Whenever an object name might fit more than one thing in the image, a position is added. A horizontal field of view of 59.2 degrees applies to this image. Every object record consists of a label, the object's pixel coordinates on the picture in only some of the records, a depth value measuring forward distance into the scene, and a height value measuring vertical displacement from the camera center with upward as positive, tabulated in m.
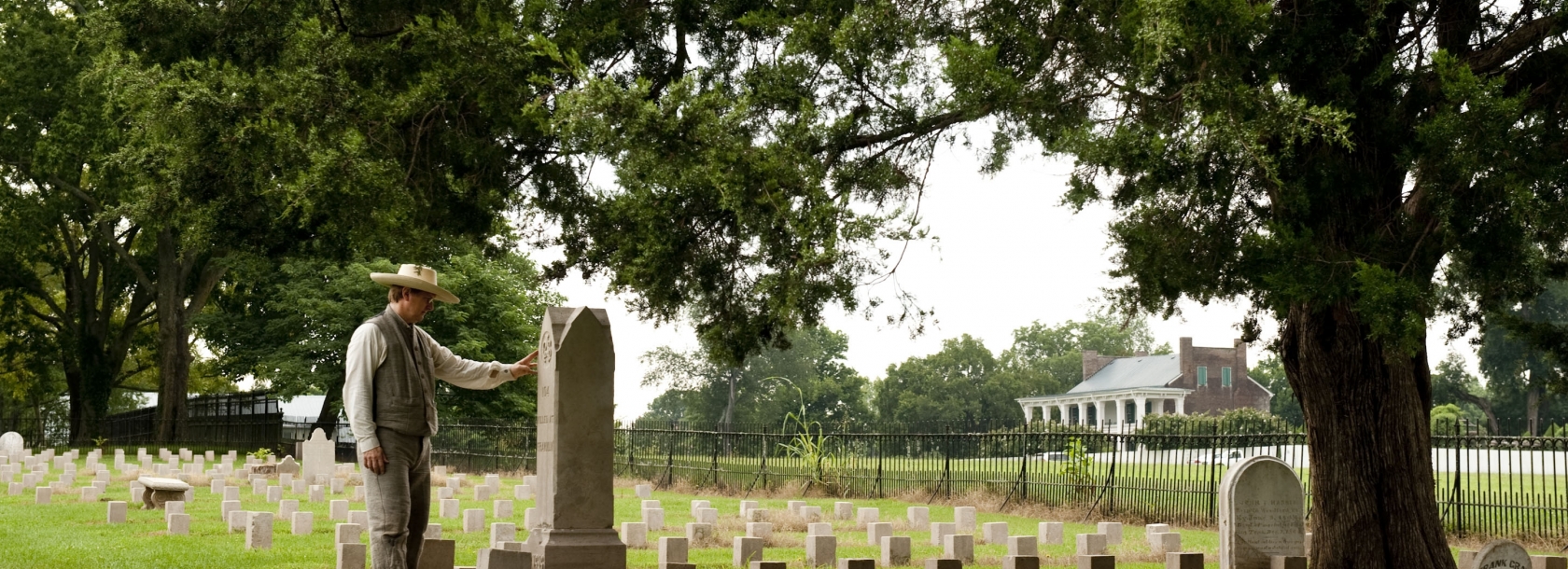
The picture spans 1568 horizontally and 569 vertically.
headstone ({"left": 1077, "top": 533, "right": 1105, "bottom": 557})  13.27 -1.39
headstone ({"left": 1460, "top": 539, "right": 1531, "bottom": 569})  9.91 -1.09
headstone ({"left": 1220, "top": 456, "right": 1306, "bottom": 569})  11.46 -0.94
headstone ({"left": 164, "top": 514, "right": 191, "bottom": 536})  14.41 -1.34
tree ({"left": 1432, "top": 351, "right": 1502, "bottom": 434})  61.22 +0.73
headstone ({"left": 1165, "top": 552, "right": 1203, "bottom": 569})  10.73 -1.24
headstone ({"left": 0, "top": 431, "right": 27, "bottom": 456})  31.32 -1.09
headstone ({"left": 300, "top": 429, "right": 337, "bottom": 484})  23.66 -1.05
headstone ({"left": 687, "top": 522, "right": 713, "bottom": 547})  14.28 -1.39
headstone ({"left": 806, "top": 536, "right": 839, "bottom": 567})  12.30 -1.36
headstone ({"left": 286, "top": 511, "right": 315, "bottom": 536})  14.33 -1.31
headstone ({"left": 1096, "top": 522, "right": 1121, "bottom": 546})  14.26 -1.35
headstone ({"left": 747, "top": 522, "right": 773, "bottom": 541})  14.08 -1.35
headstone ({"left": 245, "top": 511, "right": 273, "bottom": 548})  12.93 -1.27
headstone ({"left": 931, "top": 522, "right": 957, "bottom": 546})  14.26 -1.35
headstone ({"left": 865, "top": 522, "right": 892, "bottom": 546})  13.76 -1.32
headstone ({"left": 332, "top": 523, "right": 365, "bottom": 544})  11.39 -1.12
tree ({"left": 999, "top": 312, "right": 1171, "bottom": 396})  94.69 +4.14
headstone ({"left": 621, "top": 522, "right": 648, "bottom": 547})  13.76 -1.35
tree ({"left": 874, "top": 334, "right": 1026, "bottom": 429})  83.19 +0.76
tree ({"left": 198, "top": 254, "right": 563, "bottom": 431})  37.81 +2.13
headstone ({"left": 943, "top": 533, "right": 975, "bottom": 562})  12.76 -1.36
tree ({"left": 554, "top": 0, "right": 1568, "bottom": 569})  8.41 +1.63
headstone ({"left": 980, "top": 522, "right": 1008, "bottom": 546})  13.88 -1.35
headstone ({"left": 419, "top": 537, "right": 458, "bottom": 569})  9.22 -1.05
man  7.18 -0.08
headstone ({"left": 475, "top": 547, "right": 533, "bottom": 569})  8.98 -1.05
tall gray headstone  9.27 -0.33
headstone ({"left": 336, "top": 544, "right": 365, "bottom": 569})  10.19 -1.18
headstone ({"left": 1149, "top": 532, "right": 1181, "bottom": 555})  13.66 -1.42
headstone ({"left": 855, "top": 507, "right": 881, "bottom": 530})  15.90 -1.37
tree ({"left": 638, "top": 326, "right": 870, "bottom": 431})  90.25 +0.77
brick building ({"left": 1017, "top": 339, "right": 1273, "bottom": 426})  74.31 +0.70
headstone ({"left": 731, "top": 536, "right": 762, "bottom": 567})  12.27 -1.36
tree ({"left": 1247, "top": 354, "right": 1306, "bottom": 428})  78.62 +0.97
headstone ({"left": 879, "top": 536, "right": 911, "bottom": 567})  12.50 -1.37
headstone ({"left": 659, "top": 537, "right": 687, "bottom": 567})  11.24 -1.23
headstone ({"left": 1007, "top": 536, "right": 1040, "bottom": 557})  11.73 -1.23
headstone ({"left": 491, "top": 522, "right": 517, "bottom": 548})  12.20 -1.19
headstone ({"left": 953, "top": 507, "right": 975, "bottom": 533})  15.83 -1.36
